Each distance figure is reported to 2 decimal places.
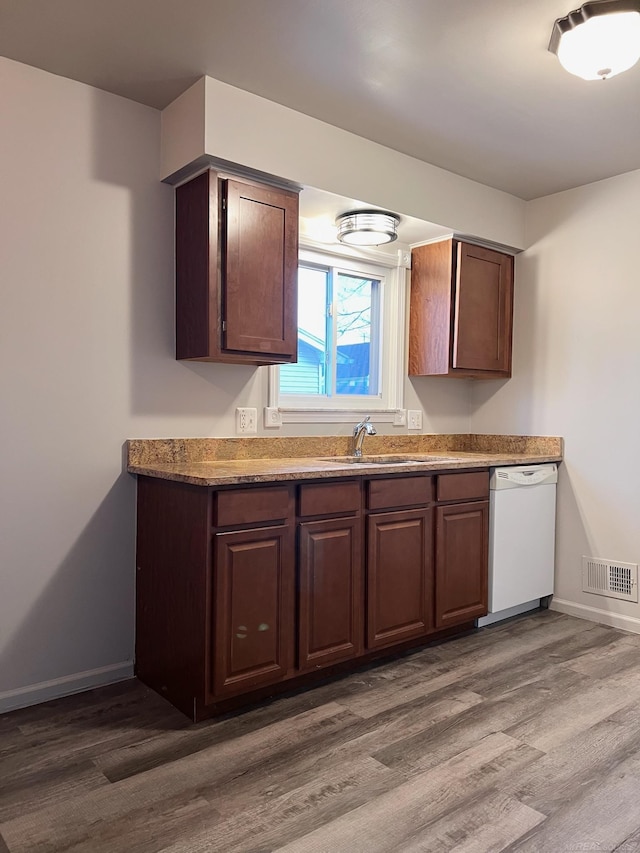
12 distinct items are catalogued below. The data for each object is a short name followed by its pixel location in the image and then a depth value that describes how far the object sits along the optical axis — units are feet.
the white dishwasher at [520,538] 10.59
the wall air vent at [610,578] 10.82
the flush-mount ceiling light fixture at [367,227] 9.98
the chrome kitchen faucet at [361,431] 10.85
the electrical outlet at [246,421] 9.55
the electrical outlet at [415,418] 12.16
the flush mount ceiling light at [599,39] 6.35
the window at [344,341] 10.77
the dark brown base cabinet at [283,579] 7.26
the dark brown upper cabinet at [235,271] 8.23
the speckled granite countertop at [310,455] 7.80
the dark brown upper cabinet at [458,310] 11.44
